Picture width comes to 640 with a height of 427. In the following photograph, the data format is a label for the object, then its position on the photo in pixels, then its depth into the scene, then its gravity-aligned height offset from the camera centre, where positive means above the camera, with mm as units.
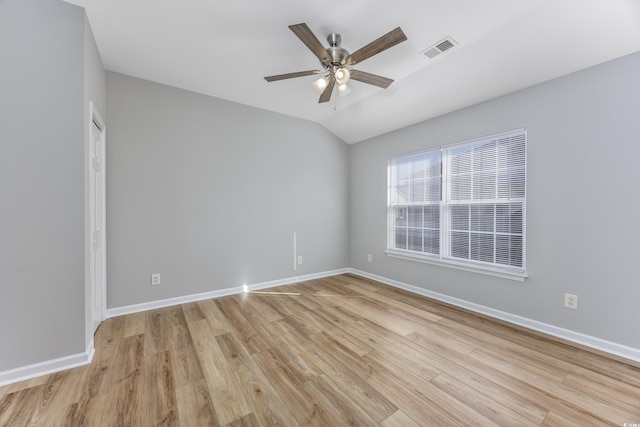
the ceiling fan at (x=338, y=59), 1811 +1282
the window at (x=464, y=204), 2659 +86
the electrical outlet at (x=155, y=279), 2969 -825
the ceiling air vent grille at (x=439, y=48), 2242 +1552
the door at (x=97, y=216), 2246 -45
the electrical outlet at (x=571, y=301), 2238 -835
